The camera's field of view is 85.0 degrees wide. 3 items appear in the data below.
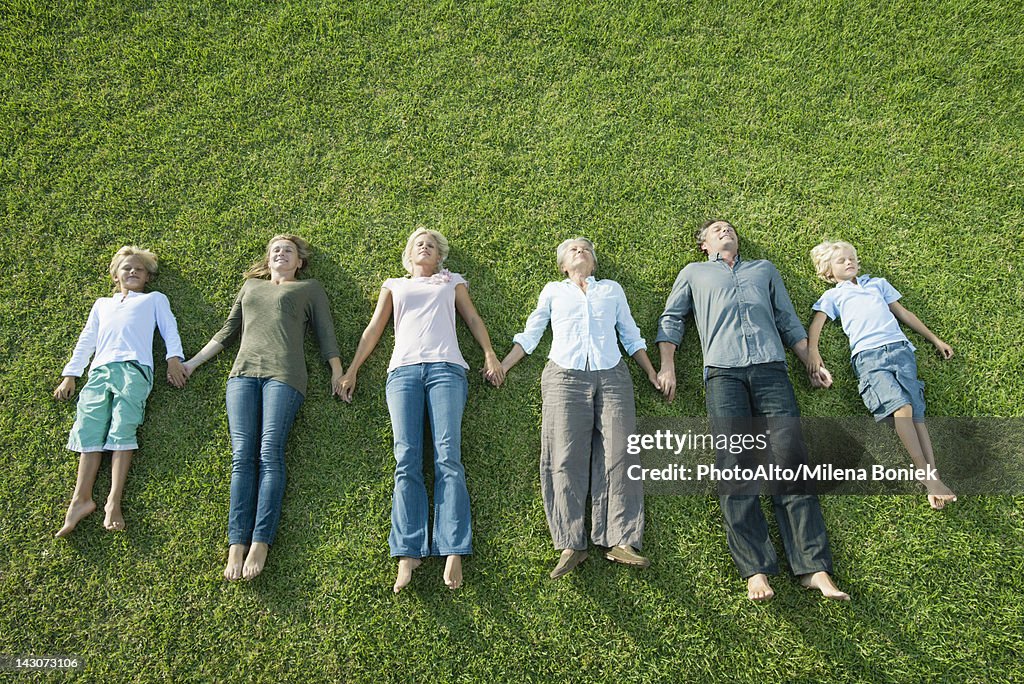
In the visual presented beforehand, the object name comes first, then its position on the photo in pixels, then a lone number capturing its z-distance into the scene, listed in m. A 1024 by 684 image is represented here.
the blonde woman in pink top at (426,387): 4.36
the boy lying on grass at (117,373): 4.70
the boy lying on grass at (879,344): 4.74
